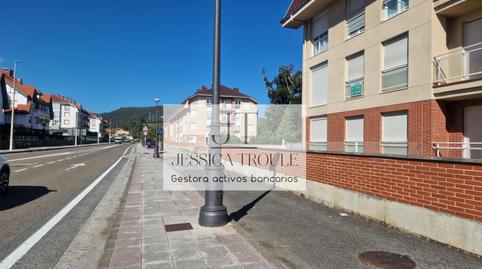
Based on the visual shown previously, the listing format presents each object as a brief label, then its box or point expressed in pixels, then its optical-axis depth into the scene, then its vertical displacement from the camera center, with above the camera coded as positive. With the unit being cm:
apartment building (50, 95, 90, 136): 9925 +696
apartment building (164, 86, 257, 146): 5755 +525
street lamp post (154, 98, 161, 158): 2930 +88
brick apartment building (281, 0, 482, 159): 1072 +247
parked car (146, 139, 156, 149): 6041 -84
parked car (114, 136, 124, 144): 11848 -9
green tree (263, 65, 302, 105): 4547 +738
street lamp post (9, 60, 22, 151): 3825 -65
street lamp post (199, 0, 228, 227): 623 -55
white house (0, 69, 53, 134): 5716 +556
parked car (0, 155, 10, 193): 949 -102
